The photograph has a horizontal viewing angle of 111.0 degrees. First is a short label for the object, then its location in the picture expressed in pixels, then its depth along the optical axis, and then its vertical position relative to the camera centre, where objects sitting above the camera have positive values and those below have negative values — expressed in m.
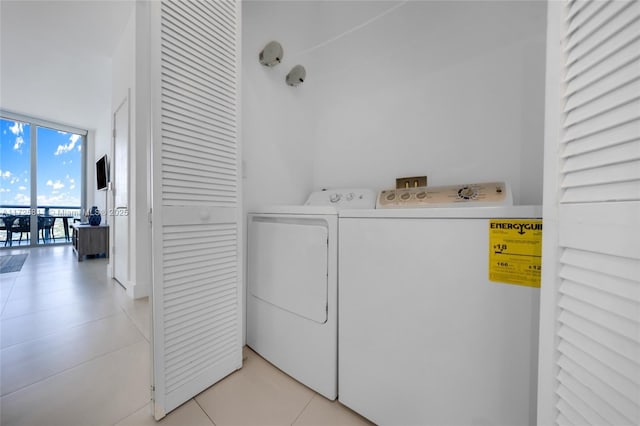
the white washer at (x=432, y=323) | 0.70 -0.42
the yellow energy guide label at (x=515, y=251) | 0.67 -0.12
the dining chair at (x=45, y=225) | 5.26 -0.43
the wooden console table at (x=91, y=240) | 3.97 -0.59
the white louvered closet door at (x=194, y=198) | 1.02 +0.06
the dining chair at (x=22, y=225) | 4.79 -0.39
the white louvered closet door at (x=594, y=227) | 0.42 -0.03
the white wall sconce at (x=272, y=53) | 1.52 +1.09
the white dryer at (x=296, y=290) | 1.09 -0.45
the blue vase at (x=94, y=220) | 4.20 -0.23
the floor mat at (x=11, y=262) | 3.25 -0.91
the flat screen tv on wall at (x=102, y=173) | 4.08 +0.70
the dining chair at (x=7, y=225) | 4.69 -0.38
